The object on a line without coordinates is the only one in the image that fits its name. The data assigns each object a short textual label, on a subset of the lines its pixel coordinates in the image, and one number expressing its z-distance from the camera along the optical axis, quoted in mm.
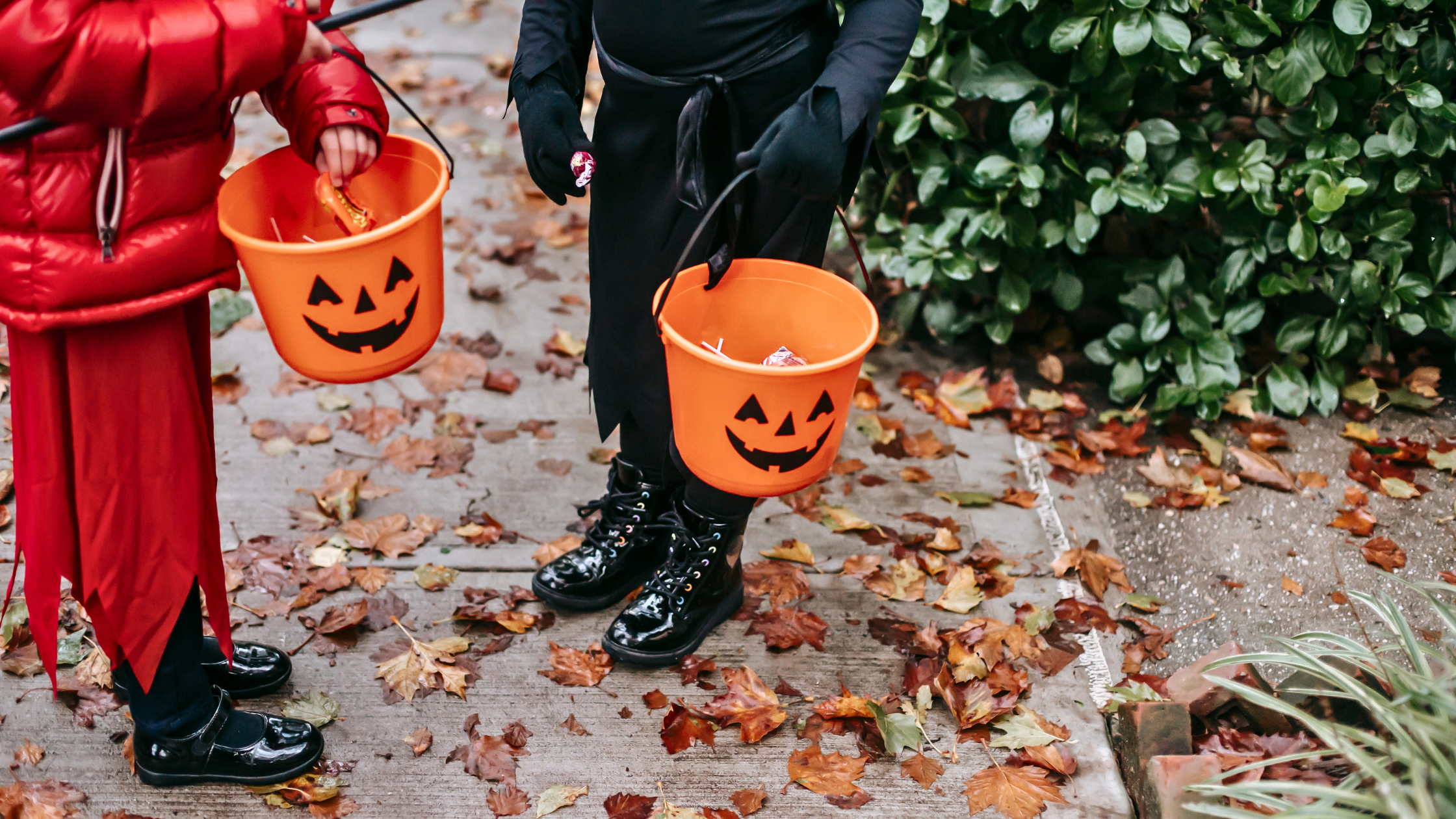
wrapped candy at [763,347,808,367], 1979
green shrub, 2857
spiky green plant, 1547
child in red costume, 1438
